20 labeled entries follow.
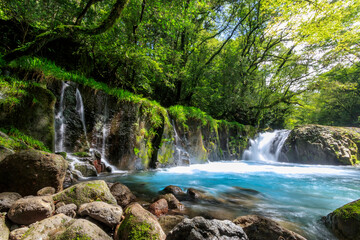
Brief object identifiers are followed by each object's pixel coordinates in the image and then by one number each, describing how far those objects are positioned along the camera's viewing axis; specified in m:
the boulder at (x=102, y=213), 1.88
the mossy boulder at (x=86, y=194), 2.25
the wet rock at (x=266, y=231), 1.82
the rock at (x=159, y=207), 2.59
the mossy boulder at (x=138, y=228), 1.62
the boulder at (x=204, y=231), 1.44
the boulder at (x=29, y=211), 1.73
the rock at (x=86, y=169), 4.22
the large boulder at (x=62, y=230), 1.46
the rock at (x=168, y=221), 2.07
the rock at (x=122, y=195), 2.81
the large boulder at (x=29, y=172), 2.45
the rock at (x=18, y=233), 1.53
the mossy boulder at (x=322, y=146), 10.52
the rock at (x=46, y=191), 2.40
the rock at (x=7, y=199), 1.91
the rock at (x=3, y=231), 1.53
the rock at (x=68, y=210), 1.98
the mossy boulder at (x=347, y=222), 2.00
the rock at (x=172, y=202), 2.86
